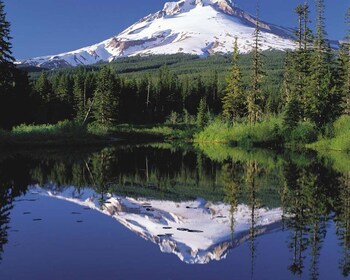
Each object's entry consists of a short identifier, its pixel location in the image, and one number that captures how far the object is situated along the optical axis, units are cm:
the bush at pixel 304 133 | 4334
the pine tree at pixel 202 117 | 6705
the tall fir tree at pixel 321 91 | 4575
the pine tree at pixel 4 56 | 3994
